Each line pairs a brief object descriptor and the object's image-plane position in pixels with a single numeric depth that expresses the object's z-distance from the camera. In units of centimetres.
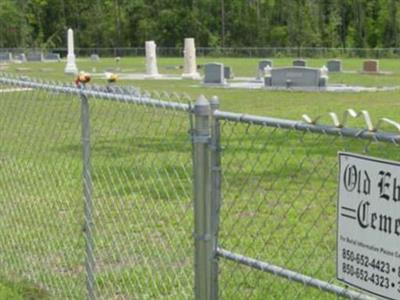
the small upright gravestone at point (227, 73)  3196
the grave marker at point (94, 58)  6950
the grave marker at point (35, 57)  6731
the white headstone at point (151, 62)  3706
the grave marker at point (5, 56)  6718
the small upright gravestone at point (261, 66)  3444
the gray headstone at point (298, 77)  2563
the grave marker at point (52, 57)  7036
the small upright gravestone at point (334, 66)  3831
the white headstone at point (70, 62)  4153
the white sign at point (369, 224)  247
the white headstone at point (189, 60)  3584
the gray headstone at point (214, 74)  2916
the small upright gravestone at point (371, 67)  3731
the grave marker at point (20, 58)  6438
